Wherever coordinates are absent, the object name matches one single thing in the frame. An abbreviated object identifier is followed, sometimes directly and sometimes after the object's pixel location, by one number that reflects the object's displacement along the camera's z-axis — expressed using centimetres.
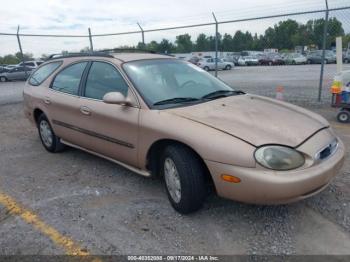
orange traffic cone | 778
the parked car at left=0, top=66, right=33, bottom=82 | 2553
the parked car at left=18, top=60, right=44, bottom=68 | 2616
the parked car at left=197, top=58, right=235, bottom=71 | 3228
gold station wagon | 284
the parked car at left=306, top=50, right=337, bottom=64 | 3732
